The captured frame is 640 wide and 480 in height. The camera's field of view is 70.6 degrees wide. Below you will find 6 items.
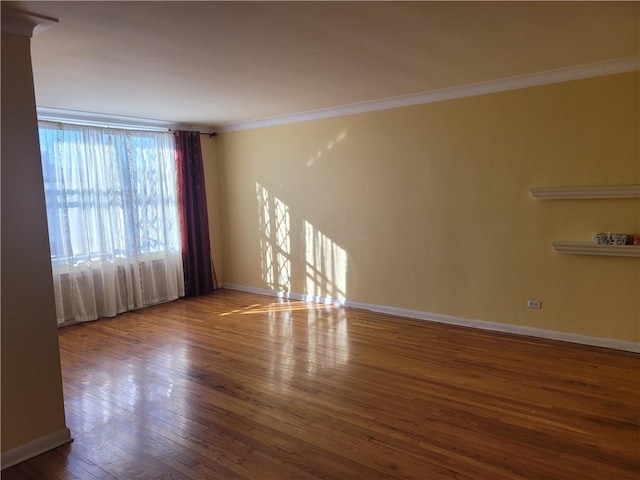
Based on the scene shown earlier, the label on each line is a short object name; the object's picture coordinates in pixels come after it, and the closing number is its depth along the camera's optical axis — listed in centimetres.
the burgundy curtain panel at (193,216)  622
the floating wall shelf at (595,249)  369
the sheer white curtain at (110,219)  496
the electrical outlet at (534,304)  426
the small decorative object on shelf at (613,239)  376
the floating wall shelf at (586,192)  366
